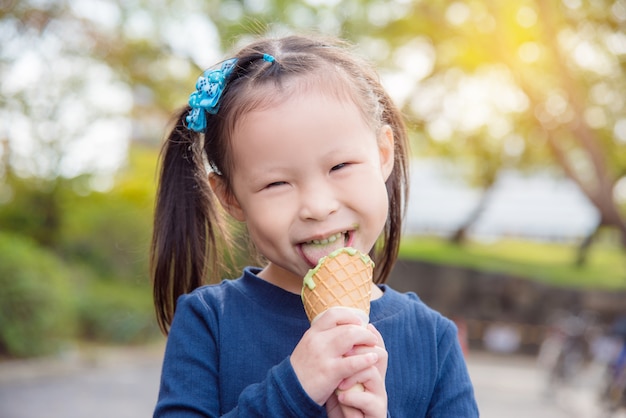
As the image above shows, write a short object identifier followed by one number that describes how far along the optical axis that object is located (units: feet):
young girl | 4.50
